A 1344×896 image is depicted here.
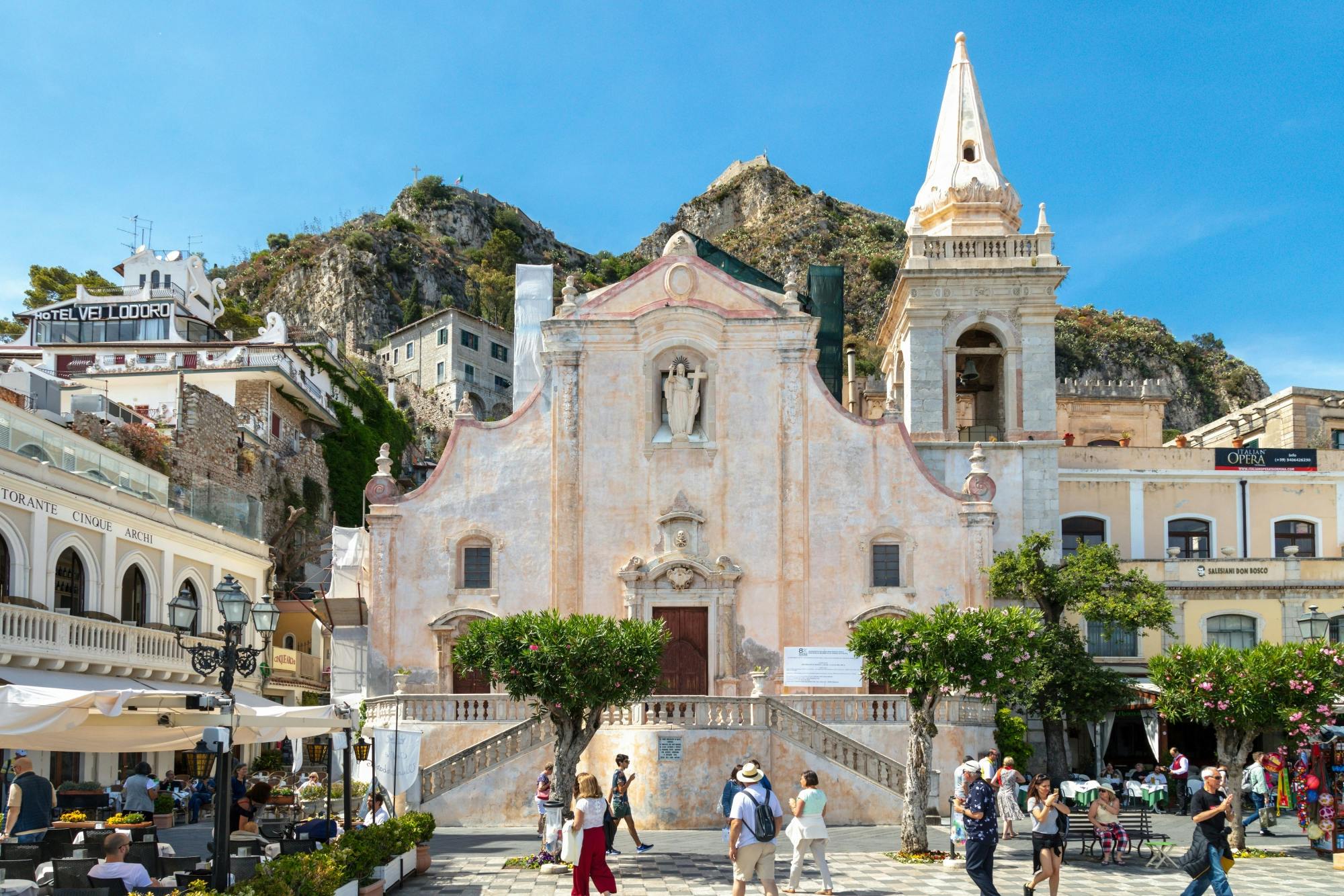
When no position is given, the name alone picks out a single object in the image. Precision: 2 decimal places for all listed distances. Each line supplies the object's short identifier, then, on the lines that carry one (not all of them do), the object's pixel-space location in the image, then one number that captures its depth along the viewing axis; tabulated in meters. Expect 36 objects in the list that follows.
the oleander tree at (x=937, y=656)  24.22
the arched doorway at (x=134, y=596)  35.09
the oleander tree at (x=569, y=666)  23.47
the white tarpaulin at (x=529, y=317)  45.69
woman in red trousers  16.94
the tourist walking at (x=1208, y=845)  16.69
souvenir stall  23.77
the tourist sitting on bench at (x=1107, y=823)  21.56
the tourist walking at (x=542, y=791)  23.39
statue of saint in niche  34.62
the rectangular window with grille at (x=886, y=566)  34.28
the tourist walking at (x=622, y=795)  22.50
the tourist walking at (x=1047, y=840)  17.23
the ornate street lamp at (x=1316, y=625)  26.23
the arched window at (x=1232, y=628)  38.06
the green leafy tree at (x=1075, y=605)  33.09
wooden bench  23.20
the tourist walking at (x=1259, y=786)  27.62
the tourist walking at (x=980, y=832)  16.86
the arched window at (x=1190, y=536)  39.72
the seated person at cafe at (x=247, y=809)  19.64
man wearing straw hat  16.66
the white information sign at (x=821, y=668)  33.00
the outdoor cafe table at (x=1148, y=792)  24.56
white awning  15.29
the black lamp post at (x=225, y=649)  13.87
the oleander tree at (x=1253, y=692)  24.17
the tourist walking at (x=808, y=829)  18.52
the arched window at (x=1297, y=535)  39.91
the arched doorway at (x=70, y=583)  31.55
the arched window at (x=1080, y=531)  39.16
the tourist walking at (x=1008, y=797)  25.88
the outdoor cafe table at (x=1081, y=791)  23.53
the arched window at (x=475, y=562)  34.47
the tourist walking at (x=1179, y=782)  31.31
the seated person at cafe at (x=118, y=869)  14.04
